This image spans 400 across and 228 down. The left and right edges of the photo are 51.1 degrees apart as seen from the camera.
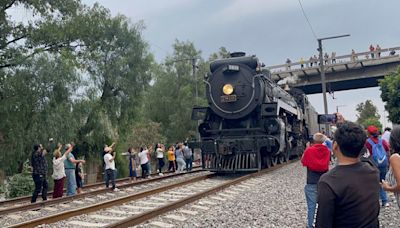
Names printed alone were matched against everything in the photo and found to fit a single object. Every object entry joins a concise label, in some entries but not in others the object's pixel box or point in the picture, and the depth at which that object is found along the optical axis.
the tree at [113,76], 22.78
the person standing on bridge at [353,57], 32.93
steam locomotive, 13.75
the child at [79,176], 13.27
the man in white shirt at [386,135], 9.94
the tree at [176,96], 38.19
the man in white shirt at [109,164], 12.90
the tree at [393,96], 22.63
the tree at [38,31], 18.09
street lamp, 24.14
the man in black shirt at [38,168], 10.92
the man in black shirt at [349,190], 2.54
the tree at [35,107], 17.94
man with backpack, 7.51
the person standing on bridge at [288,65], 35.34
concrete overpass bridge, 32.62
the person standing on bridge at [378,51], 32.14
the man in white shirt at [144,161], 16.92
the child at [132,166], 16.66
